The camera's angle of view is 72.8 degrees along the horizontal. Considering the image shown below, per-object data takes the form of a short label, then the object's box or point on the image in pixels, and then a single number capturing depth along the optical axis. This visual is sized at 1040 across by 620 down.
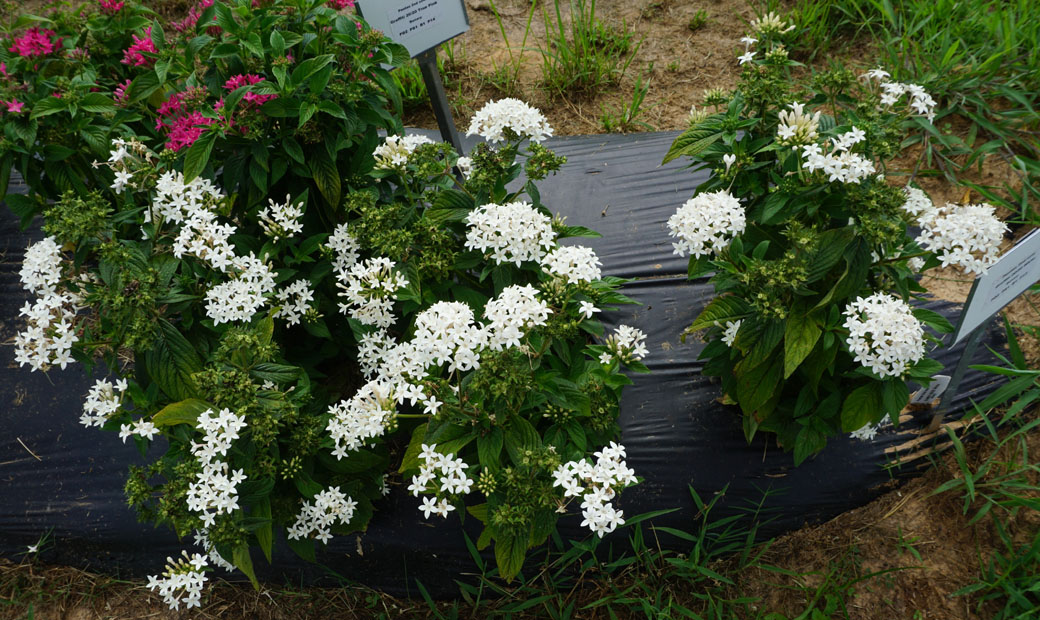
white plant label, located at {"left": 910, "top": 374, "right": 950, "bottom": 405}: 2.33
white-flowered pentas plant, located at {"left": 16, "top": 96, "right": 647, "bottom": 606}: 1.72
